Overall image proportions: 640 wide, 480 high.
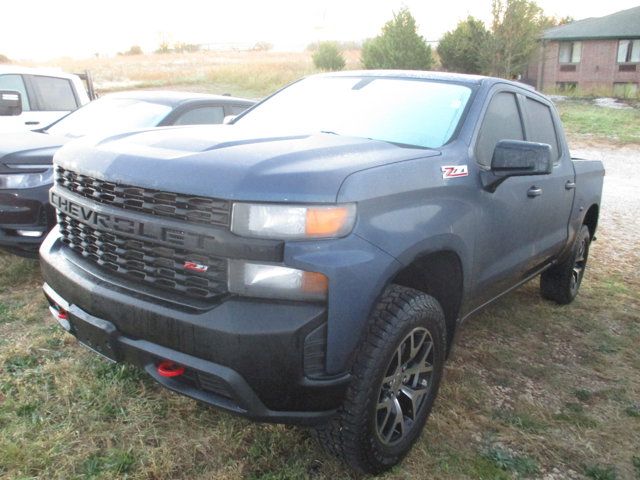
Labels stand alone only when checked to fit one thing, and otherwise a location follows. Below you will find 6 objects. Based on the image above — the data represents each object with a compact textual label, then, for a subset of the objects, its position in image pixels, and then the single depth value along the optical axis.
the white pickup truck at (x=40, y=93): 7.84
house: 35.56
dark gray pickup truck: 2.12
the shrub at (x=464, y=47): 29.42
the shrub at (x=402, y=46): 26.92
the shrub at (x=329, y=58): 34.06
